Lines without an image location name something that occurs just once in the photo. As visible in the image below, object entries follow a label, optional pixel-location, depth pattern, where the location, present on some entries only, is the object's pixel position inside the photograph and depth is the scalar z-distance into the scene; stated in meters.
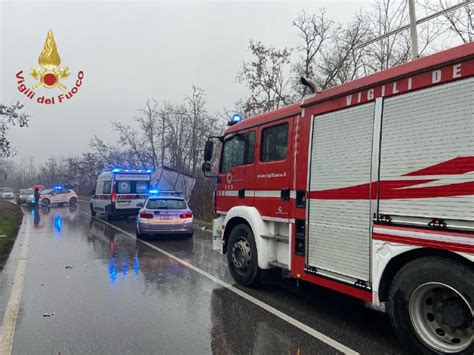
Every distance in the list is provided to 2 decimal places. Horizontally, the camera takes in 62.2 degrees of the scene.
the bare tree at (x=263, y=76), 25.02
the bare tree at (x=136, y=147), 39.12
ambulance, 18.19
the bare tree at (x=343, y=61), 21.91
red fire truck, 3.39
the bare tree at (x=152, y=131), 38.03
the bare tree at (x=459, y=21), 13.38
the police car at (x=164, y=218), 12.01
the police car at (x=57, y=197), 33.12
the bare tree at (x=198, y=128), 33.44
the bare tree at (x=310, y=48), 24.59
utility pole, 6.57
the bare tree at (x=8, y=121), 15.51
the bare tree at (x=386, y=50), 17.75
